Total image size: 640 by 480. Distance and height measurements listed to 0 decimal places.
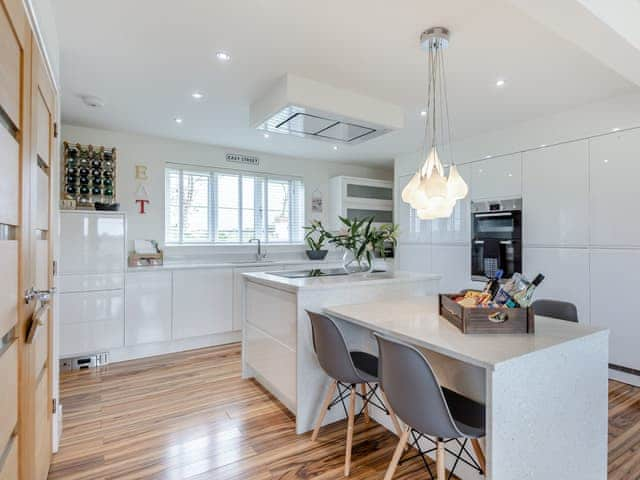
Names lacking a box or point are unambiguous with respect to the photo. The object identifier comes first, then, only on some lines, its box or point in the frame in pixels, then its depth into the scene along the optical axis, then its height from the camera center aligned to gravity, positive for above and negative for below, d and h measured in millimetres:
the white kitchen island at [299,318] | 2256 -562
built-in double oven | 3684 +32
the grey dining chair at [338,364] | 1848 -716
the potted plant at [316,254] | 5230 -219
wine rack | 3680 +685
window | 4441 +446
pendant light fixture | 1995 +330
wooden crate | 1551 -360
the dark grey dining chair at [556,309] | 2264 -462
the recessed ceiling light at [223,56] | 2306 +1217
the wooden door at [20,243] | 1047 -16
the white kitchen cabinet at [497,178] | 3719 +691
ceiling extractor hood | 2639 +1023
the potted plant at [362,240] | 2633 -3
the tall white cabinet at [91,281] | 3283 -408
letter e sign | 4129 +786
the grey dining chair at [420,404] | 1295 -637
